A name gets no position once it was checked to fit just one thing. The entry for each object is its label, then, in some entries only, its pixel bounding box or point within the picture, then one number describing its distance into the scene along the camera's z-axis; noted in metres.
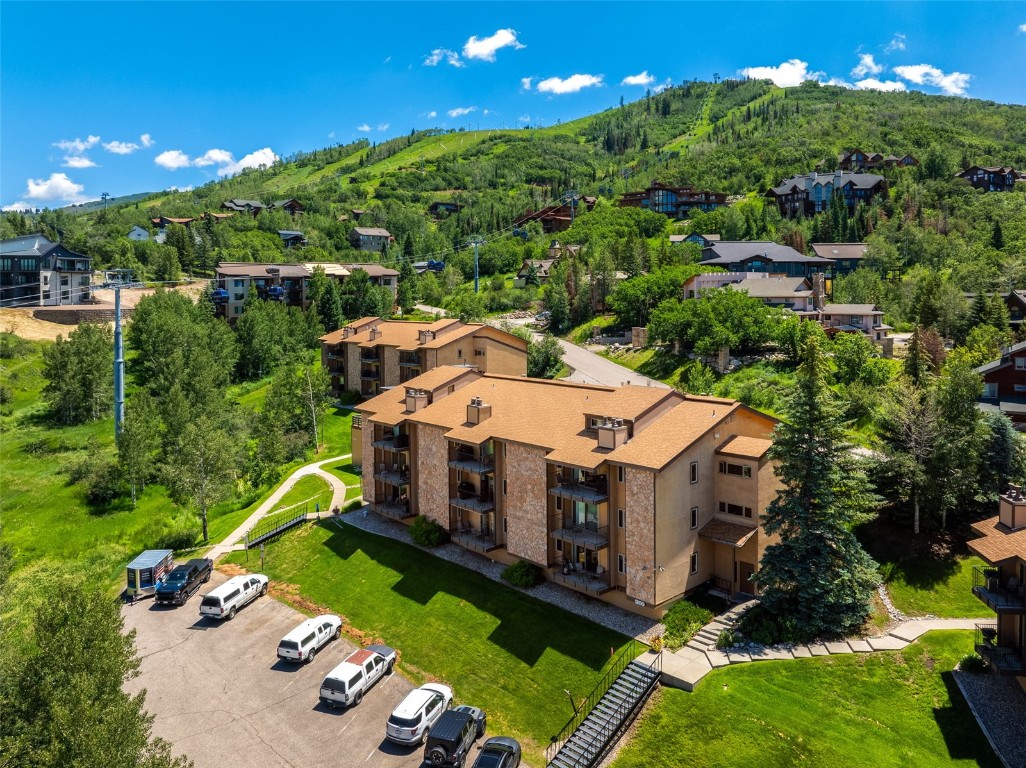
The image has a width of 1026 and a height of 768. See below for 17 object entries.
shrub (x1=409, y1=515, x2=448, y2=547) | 40.81
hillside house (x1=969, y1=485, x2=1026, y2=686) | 24.23
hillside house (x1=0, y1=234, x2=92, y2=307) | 95.25
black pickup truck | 38.88
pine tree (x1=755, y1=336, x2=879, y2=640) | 28.53
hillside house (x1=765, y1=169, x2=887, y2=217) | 128.75
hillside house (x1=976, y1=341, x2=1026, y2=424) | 46.66
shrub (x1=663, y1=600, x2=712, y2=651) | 29.77
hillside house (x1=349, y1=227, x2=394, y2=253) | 155.62
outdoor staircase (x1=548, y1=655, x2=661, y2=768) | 25.11
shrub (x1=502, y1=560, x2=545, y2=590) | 35.12
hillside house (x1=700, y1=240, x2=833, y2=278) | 97.00
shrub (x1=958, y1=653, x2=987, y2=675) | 26.08
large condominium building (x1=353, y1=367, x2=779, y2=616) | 31.23
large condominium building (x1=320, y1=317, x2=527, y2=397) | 62.09
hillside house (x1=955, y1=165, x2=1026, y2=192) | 126.44
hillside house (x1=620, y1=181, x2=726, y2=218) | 144.50
